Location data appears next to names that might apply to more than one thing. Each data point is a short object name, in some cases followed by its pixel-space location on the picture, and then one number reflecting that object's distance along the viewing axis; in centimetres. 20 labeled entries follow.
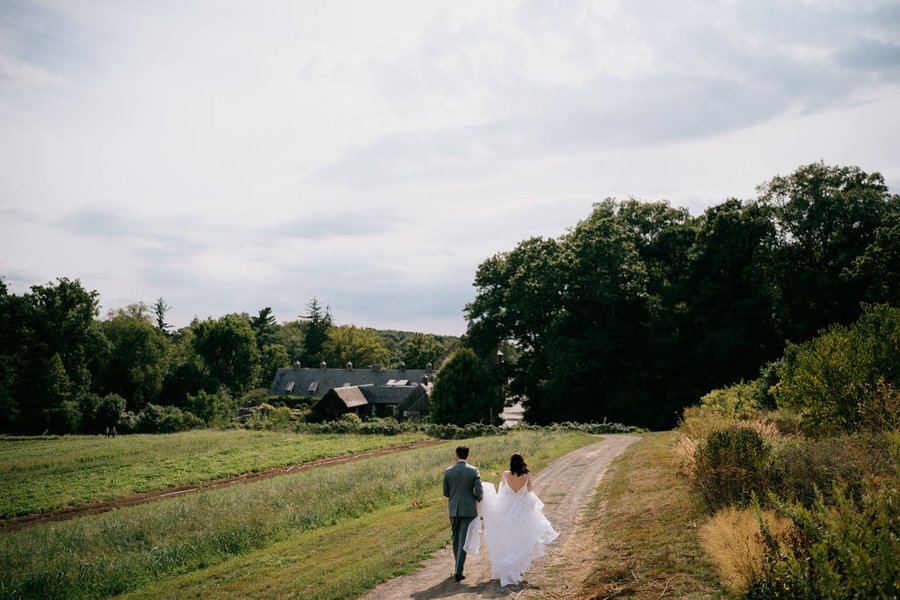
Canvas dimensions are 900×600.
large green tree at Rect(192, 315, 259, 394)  9256
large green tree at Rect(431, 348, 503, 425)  5144
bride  890
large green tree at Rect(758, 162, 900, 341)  3862
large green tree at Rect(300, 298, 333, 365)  12975
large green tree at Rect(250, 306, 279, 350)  12562
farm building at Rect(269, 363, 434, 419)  6894
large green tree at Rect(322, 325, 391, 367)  11819
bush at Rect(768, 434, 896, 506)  882
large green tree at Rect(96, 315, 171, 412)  7962
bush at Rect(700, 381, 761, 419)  2214
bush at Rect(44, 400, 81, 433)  6300
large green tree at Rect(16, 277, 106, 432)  6206
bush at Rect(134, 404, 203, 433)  6425
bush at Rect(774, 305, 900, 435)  1404
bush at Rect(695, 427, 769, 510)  1053
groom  934
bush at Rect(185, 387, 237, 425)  7106
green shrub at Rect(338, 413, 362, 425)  5636
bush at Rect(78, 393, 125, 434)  6600
